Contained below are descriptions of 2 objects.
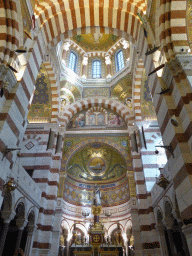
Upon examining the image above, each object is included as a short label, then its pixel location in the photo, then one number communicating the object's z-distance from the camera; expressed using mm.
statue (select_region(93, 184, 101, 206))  13052
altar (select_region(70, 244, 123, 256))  9273
